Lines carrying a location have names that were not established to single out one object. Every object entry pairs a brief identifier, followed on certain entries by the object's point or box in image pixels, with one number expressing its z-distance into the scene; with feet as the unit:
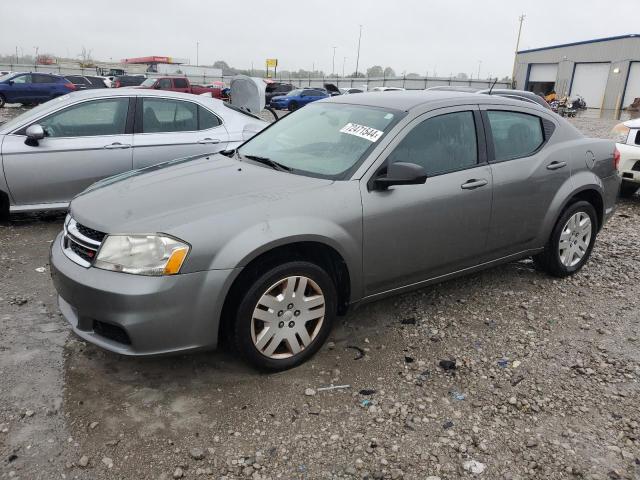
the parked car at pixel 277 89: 106.08
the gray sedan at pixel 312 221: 8.88
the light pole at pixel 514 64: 164.07
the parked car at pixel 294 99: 92.84
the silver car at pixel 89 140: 17.63
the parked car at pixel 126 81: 99.45
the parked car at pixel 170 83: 80.18
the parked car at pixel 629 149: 23.65
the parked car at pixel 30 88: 72.13
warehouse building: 120.47
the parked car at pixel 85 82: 94.99
